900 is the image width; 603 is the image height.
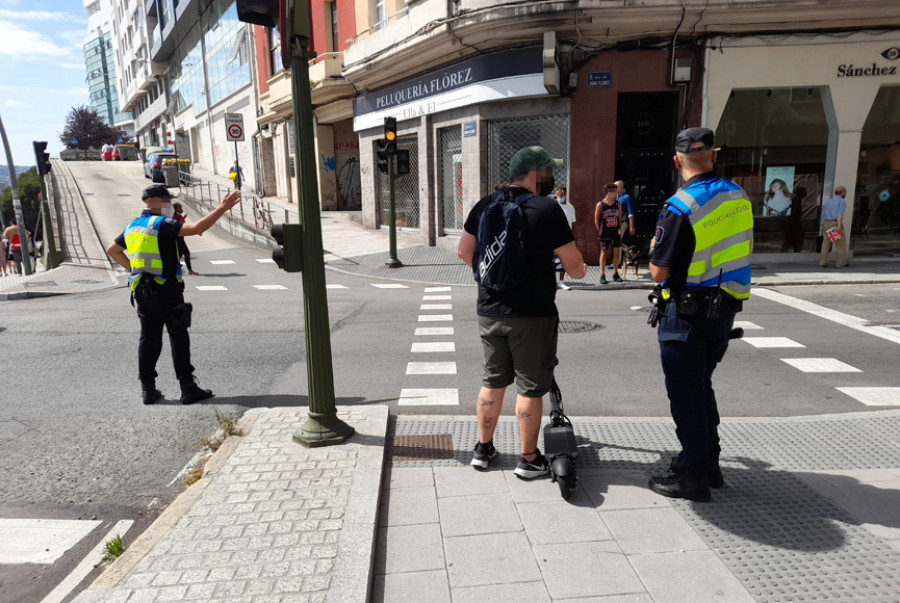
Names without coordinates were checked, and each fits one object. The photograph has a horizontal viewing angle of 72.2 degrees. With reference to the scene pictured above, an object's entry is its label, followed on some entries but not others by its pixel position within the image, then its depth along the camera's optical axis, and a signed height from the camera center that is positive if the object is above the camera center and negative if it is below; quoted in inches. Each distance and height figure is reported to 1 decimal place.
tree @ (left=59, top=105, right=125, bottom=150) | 3459.6 +288.1
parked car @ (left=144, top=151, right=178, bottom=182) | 1477.6 +50.7
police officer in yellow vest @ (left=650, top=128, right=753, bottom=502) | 126.3 -22.2
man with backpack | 132.8 -21.9
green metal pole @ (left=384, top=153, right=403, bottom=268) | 533.3 -49.2
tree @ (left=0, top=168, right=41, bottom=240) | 2079.2 -39.7
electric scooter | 135.6 -62.9
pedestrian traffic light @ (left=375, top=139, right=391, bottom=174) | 529.2 +13.2
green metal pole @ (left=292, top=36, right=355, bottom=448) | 153.2 -27.6
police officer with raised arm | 206.5 -33.9
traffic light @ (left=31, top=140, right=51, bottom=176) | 665.6 +28.6
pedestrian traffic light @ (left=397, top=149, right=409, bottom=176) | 526.0 +11.9
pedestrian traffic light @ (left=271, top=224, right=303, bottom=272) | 154.3 -17.3
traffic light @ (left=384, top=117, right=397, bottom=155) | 520.1 +34.4
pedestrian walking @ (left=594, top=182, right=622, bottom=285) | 439.8 -34.9
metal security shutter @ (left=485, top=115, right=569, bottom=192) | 530.6 +30.5
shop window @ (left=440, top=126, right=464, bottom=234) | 622.5 -5.9
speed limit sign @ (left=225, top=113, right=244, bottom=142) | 897.3 +75.2
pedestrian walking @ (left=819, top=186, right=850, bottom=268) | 498.3 -47.1
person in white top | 451.9 -24.8
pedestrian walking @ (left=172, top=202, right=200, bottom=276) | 493.7 -27.3
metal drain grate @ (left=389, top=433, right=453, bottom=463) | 160.2 -71.4
